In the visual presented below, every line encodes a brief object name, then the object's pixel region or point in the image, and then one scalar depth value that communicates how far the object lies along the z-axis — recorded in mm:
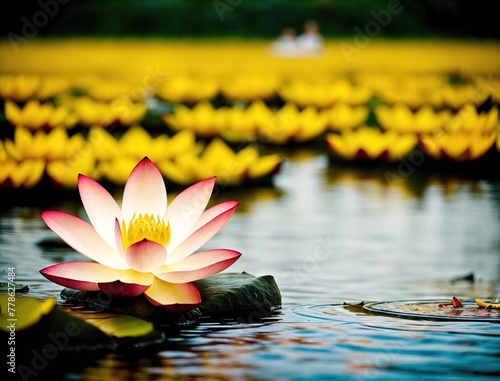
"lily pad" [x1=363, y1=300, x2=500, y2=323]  3068
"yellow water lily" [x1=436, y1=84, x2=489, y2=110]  8112
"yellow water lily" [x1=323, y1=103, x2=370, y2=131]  7677
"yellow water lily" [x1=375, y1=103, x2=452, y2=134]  7211
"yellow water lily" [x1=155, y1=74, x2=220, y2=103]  8598
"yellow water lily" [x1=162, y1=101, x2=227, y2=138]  7205
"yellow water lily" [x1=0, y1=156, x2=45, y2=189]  5295
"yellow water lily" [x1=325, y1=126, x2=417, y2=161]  6555
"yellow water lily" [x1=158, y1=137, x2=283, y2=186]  5651
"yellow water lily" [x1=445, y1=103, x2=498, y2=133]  6631
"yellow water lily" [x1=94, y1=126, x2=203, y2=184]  5938
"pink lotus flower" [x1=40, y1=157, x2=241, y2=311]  2923
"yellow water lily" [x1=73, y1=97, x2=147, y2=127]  7331
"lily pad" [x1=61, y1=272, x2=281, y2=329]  3011
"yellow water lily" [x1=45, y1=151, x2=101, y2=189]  5411
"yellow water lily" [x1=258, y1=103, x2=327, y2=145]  7387
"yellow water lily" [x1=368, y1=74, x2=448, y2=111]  8503
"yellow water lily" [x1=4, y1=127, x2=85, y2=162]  5676
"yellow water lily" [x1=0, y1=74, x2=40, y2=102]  7917
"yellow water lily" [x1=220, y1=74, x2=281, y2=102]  8888
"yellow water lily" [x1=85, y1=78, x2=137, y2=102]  8434
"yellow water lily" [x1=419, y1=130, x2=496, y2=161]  6373
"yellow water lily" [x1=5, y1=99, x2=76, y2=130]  6700
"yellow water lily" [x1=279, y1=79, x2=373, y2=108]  8459
